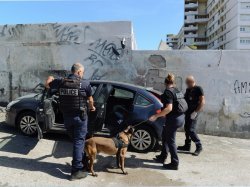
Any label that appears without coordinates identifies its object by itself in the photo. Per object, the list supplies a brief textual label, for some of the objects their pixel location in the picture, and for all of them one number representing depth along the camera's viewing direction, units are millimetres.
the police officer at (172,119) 6125
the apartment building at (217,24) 83750
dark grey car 6809
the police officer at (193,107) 7312
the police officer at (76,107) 5449
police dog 5676
